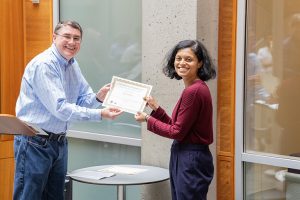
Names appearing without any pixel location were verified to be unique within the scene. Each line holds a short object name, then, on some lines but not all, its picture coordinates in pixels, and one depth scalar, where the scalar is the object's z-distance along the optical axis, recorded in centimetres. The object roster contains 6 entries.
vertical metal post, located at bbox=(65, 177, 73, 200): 461
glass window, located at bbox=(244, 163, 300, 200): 420
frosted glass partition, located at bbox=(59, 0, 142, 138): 514
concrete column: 433
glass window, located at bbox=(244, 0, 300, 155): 418
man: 388
